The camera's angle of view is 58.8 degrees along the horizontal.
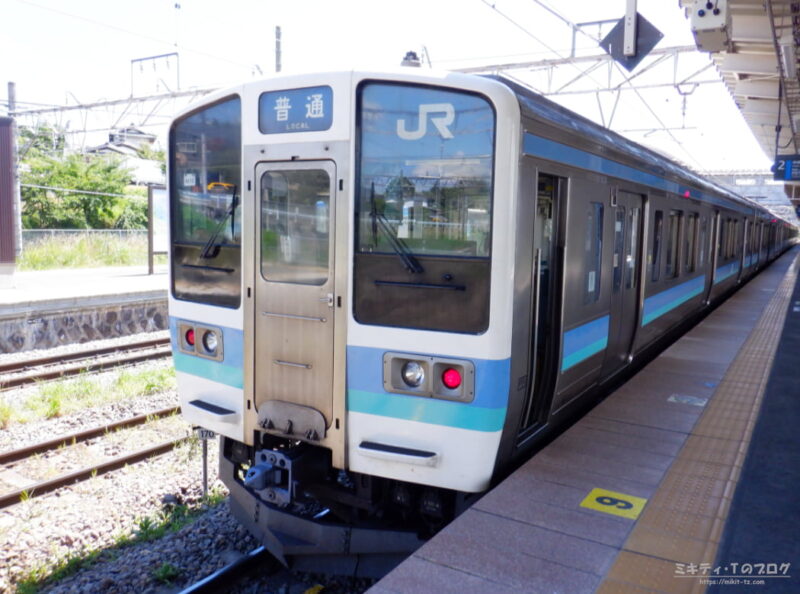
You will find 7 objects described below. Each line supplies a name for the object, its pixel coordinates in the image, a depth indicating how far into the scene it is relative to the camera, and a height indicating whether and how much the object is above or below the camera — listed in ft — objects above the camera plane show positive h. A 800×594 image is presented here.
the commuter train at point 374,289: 11.92 -1.14
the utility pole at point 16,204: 49.06 +1.10
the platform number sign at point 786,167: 56.95 +5.45
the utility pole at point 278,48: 59.62 +14.88
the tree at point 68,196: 81.05 +2.86
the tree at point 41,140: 97.13 +12.62
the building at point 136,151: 107.45 +12.59
